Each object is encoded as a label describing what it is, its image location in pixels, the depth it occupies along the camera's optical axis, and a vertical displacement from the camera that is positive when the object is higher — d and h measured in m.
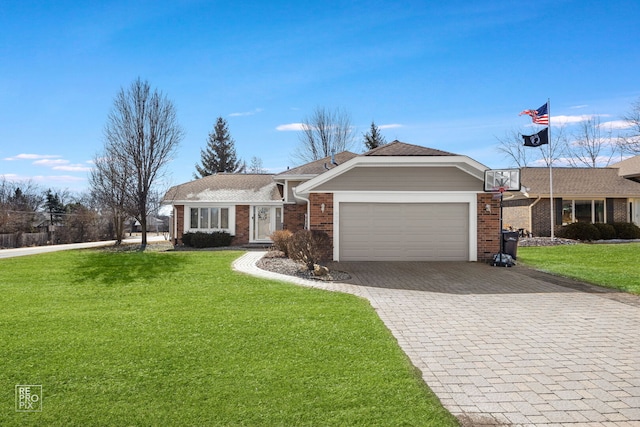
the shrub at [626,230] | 23.62 -0.81
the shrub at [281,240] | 14.84 -0.87
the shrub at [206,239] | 21.45 -1.19
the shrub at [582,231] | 22.89 -0.84
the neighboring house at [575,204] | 24.89 +0.79
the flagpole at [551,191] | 19.70 +1.38
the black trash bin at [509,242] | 14.22 -0.90
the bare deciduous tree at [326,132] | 38.84 +8.06
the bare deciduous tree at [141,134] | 23.16 +4.72
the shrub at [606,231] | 23.23 -0.84
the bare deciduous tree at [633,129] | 22.78 +4.93
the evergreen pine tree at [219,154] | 49.62 +7.67
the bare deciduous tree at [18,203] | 27.58 +1.37
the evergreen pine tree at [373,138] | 44.38 +8.56
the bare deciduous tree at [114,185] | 23.67 +1.91
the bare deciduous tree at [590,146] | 39.25 +6.88
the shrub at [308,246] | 11.84 -0.89
